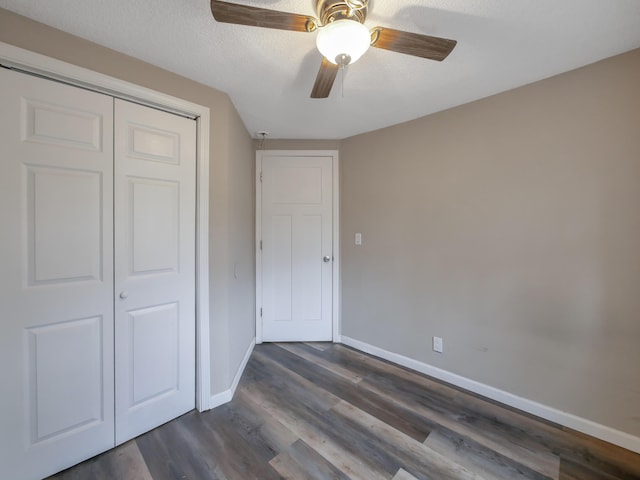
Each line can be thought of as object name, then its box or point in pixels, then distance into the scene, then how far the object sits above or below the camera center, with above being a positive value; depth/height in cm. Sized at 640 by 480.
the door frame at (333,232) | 273 +8
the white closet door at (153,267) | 146 -18
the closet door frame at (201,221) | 157 +12
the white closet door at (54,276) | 118 -19
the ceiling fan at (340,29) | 94 +82
